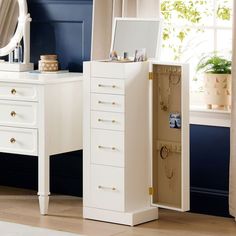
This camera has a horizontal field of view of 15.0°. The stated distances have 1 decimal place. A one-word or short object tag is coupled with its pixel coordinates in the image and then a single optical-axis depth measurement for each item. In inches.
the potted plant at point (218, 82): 209.4
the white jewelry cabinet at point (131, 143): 197.0
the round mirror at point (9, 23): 238.5
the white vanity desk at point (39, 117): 207.4
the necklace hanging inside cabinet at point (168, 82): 199.4
